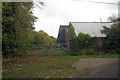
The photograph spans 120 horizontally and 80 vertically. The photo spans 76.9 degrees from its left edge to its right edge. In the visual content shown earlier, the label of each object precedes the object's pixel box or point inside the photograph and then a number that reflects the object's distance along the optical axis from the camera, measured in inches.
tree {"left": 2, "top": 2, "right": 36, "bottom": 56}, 257.9
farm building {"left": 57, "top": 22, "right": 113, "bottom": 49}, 434.5
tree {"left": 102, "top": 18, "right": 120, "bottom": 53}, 377.1
